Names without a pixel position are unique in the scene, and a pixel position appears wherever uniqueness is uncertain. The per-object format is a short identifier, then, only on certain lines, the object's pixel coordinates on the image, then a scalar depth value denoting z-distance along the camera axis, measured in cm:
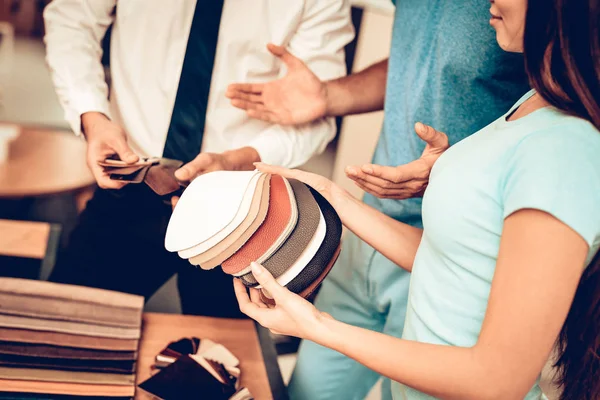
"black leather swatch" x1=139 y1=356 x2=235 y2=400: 99
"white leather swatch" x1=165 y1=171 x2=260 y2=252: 84
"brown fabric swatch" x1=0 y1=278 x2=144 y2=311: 112
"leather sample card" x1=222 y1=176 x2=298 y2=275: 83
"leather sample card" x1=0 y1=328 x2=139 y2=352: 104
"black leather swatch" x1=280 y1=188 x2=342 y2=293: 84
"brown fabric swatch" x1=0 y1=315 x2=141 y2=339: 106
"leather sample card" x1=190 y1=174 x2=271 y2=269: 83
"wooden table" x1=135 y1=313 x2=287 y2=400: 111
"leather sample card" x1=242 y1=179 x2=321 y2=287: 83
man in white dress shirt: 121
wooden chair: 142
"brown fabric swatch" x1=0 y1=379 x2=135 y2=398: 97
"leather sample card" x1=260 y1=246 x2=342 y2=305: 86
